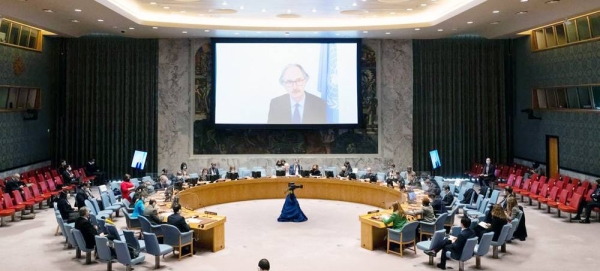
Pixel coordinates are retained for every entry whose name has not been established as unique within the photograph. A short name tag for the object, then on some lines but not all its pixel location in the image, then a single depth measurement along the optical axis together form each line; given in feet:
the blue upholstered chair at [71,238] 35.32
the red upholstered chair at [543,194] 50.88
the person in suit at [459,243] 31.99
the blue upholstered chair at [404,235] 35.96
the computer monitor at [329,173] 60.49
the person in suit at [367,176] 57.50
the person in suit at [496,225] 35.37
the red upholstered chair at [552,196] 49.19
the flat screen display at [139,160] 66.54
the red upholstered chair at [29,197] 48.61
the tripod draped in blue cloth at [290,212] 48.24
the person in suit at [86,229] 33.68
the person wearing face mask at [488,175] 62.80
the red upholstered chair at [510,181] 58.03
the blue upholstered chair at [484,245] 32.76
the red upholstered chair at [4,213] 43.83
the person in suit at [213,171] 58.49
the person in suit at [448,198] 44.62
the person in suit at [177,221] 35.58
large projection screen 69.26
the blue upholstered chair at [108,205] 45.87
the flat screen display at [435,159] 67.56
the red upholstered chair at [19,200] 46.43
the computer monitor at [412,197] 43.93
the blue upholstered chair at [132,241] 33.08
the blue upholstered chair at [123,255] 31.04
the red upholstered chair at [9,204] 45.32
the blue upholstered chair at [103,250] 31.71
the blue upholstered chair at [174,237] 34.88
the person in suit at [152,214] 36.99
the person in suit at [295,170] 62.18
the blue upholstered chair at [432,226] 37.73
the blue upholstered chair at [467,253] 31.86
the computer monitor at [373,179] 56.29
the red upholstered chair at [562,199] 47.70
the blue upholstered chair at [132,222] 39.99
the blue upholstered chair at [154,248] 32.76
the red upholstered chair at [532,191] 52.91
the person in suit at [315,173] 61.52
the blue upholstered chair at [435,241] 33.17
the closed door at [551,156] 63.00
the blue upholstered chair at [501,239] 34.96
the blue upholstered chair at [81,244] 33.50
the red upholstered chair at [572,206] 45.75
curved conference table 53.16
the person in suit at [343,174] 60.22
